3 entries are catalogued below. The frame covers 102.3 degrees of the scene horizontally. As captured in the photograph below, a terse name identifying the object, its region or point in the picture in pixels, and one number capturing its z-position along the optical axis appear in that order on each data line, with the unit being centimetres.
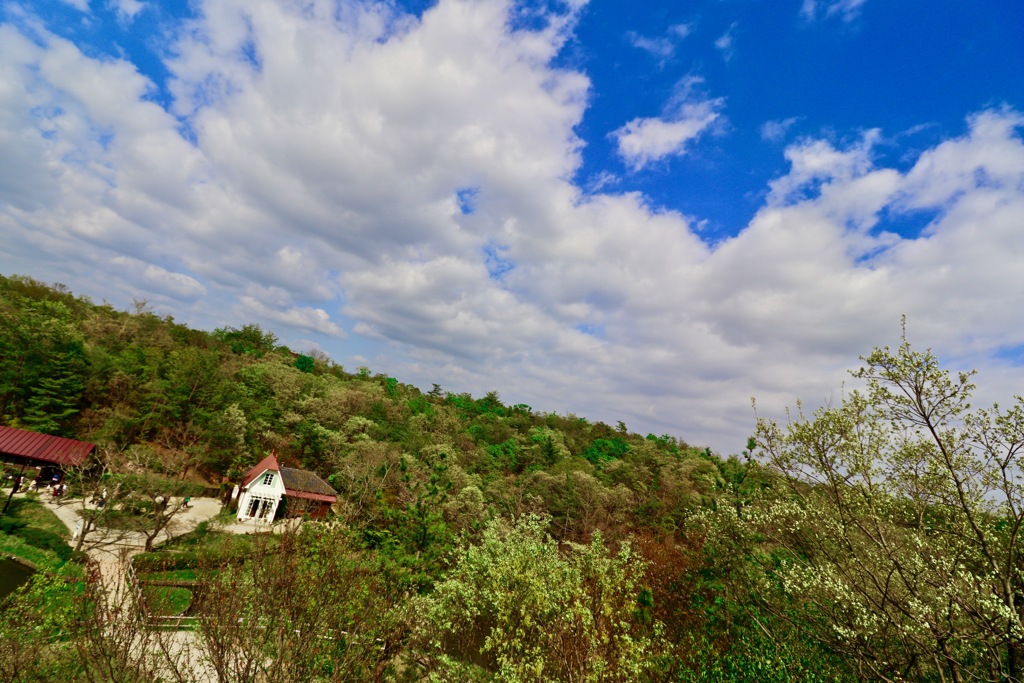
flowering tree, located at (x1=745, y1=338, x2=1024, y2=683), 938
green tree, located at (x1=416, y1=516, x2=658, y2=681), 1141
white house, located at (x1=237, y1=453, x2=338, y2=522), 3888
